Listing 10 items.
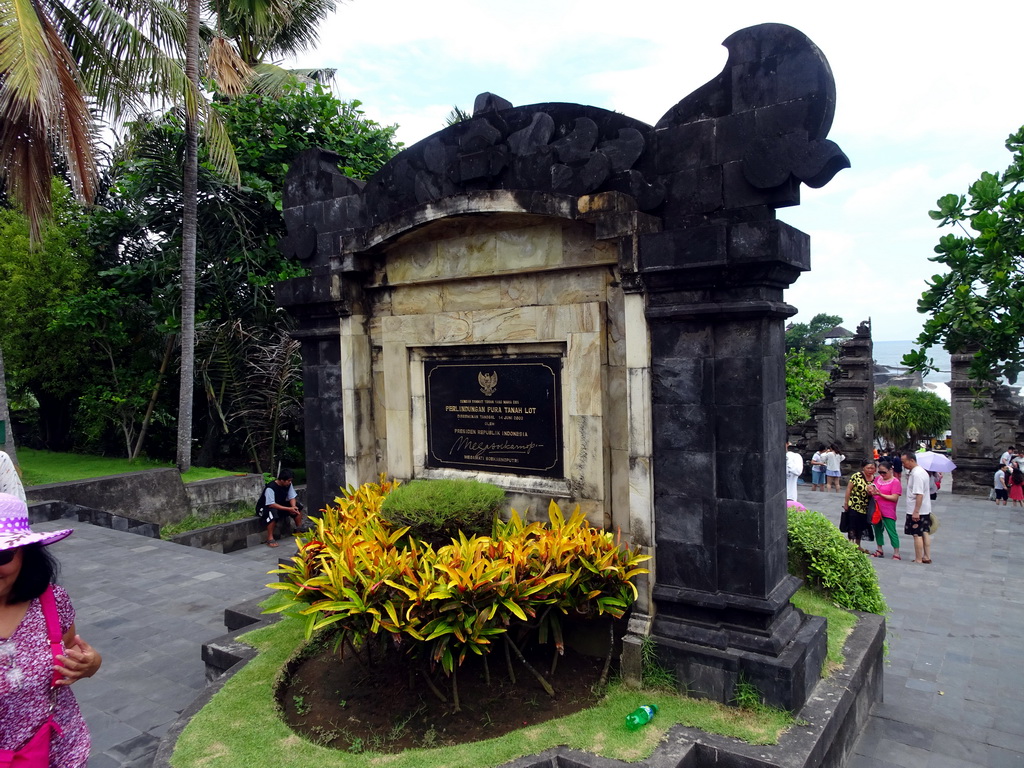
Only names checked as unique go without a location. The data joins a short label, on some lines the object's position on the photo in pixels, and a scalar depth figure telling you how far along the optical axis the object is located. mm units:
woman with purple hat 2748
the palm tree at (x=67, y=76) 9125
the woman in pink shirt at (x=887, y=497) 10320
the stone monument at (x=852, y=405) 19984
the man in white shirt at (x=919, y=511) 10344
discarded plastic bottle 4250
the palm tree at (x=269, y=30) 15984
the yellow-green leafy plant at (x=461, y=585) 4258
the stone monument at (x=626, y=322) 4473
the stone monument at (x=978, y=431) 18125
